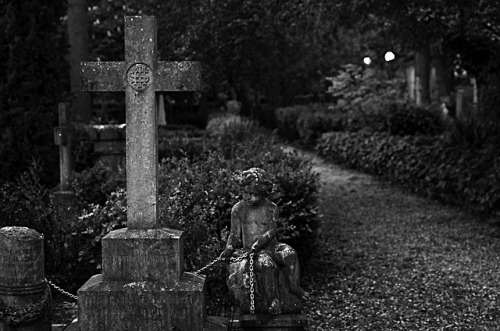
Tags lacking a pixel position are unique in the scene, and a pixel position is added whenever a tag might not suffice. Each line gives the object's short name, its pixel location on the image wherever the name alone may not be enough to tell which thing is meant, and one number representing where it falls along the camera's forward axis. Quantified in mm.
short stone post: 4496
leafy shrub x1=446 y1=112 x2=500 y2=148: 12711
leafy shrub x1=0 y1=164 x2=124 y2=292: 7027
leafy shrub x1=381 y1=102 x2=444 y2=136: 18531
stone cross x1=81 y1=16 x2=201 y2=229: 4469
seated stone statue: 4488
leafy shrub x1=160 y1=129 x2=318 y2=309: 6152
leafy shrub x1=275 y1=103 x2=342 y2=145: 24781
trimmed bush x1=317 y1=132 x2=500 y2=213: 11469
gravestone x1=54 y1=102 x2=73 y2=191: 9133
